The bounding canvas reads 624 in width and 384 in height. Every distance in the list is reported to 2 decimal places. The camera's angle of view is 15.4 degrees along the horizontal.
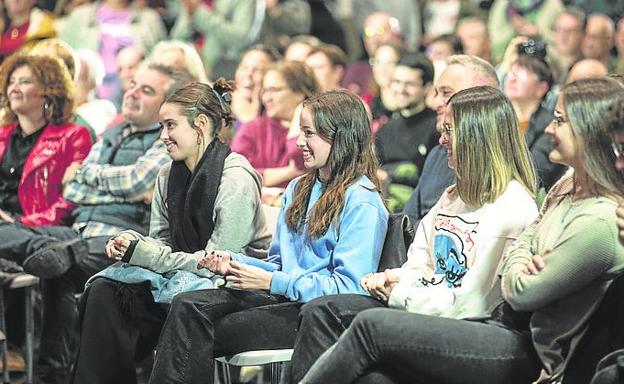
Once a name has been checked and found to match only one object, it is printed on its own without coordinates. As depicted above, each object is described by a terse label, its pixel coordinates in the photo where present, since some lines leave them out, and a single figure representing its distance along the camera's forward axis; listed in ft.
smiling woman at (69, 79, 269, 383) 22.87
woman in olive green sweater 16.87
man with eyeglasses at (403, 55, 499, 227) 24.99
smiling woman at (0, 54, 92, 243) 29.87
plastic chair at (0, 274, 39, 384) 27.45
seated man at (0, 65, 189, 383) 27.06
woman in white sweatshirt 19.13
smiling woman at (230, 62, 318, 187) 32.70
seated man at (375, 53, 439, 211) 31.18
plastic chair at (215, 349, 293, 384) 20.80
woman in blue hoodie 20.91
